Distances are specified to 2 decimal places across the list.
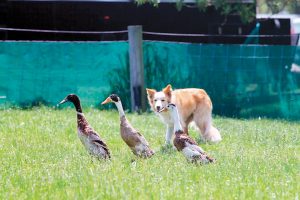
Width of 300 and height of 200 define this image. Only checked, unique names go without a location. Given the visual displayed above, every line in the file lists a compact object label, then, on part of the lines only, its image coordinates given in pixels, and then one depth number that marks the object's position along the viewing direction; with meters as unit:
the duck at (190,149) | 16.84
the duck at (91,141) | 17.11
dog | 22.36
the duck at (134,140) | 17.86
